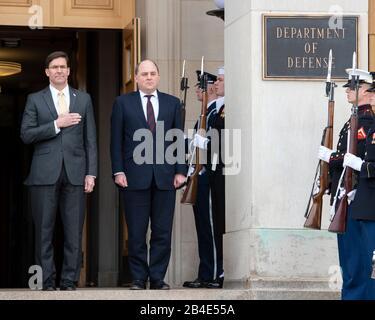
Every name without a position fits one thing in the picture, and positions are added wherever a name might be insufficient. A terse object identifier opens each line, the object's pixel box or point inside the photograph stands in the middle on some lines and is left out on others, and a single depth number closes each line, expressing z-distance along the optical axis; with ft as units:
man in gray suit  38.37
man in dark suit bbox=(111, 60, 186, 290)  39.01
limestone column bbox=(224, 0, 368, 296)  39.29
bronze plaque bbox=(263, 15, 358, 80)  40.14
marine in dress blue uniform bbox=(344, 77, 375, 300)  35.27
